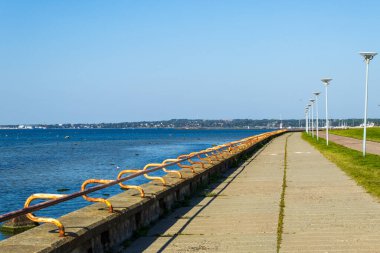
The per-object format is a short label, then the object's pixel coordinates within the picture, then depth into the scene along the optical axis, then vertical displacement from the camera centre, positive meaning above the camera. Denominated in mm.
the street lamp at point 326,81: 48219 +3993
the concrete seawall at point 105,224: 6521 -1544
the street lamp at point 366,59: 30600 +3884
